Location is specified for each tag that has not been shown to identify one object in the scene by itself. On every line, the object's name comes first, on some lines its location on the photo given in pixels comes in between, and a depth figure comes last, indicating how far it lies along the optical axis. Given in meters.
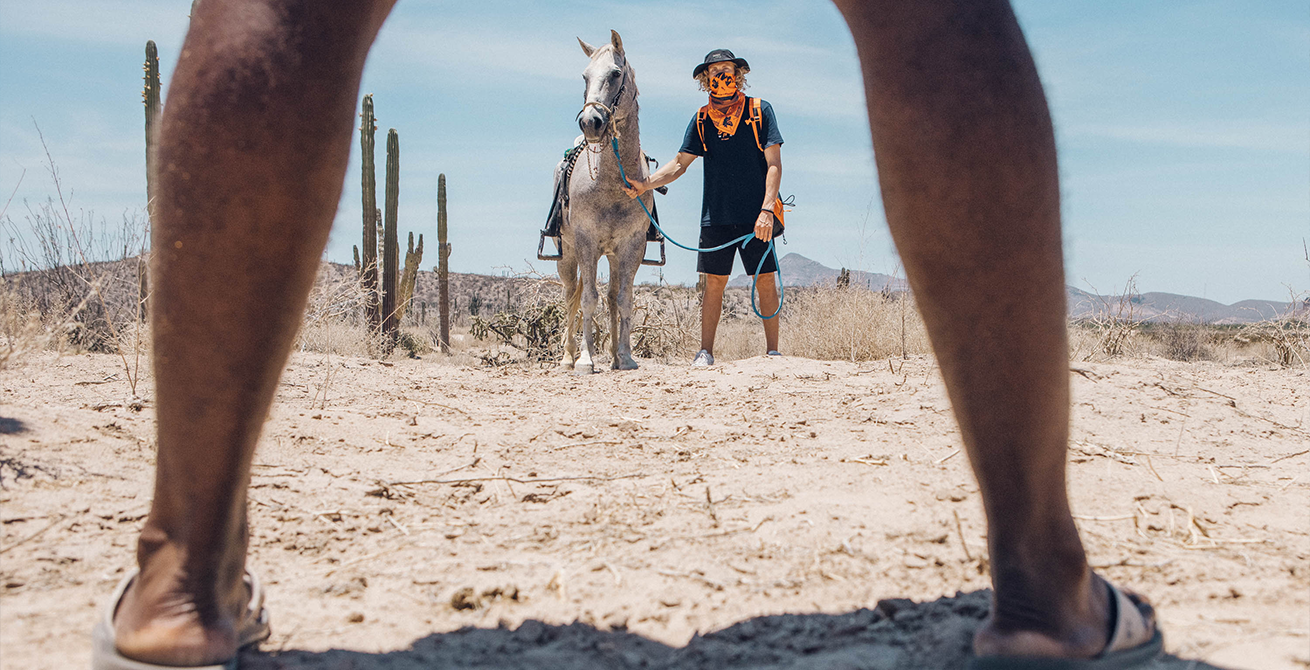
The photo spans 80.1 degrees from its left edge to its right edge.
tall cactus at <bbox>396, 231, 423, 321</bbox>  13.93
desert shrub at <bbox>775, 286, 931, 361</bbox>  7.93
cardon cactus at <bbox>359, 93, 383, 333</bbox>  12.34
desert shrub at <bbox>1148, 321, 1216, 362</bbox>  14.15
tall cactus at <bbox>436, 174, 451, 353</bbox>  15.51
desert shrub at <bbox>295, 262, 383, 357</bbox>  7.62
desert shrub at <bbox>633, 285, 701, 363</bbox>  10.97
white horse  6.00
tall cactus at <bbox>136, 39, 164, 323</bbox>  9.65
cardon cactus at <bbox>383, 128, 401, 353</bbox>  12.95
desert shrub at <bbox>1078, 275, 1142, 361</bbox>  8.14
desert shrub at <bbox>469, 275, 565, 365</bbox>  10.84
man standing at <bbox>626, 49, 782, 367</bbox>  6.30
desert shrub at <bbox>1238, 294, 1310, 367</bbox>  7.65
